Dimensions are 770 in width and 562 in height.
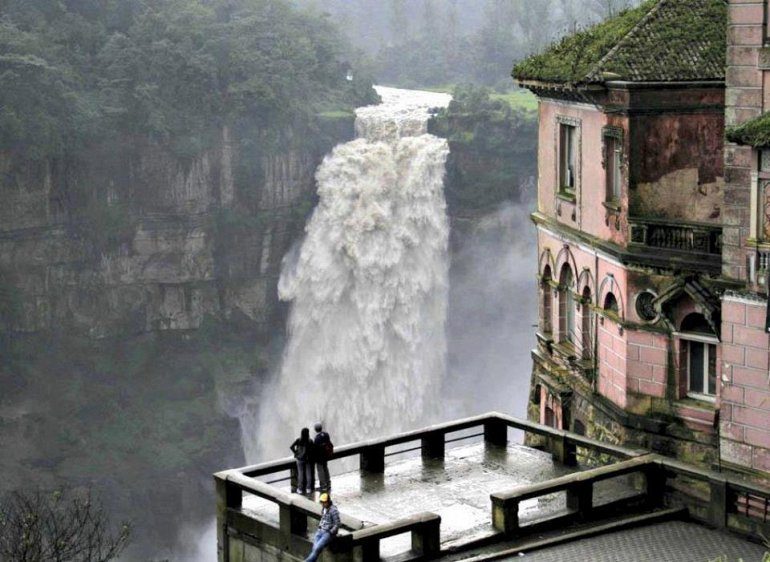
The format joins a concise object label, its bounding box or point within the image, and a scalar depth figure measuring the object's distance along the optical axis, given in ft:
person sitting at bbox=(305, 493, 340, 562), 84.79
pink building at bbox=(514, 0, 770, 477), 118.21
